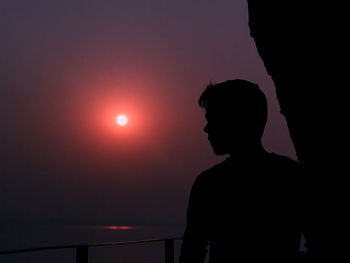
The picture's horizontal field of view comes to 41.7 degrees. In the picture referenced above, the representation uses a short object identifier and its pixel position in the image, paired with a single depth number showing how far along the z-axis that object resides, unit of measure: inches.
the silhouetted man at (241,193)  60.2
